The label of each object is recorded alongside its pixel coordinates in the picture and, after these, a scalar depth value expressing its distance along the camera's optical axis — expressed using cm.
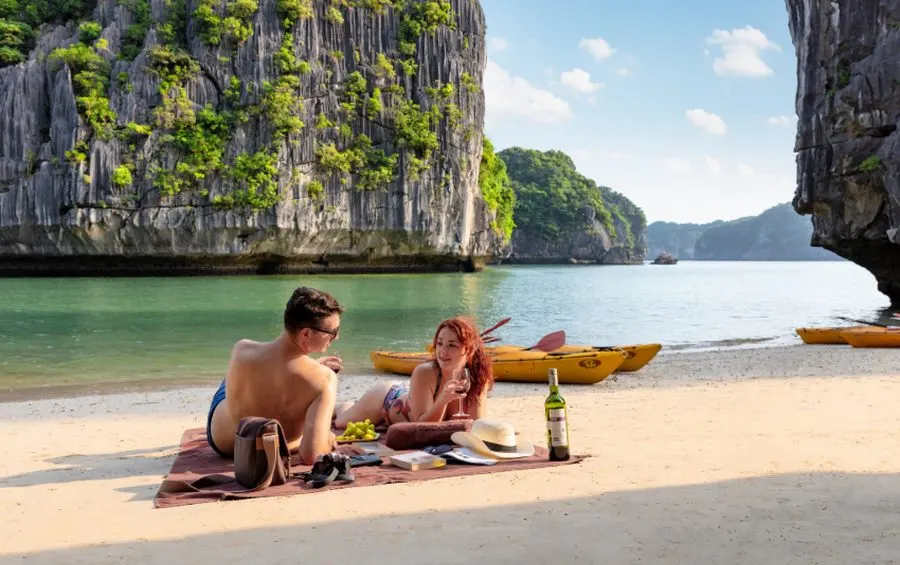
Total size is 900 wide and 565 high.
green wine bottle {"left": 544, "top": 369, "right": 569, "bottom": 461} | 522
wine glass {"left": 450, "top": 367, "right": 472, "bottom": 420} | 557
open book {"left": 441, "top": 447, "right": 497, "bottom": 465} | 524
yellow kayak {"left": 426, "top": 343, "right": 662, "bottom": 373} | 1295
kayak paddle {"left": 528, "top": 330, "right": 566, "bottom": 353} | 806
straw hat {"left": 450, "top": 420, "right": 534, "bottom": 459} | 540
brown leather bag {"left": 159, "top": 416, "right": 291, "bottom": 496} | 462
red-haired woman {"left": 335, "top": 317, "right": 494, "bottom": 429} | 543
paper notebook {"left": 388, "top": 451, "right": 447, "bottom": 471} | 513
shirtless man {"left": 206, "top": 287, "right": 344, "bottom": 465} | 492
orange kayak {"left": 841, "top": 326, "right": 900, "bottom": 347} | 1678
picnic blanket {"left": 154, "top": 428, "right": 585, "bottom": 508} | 452
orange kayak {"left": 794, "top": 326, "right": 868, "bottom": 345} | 1859
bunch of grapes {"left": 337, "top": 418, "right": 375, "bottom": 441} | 627
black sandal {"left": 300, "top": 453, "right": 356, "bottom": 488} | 475
